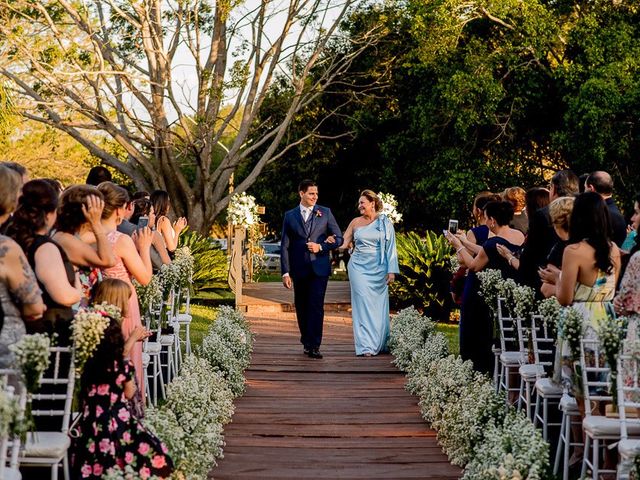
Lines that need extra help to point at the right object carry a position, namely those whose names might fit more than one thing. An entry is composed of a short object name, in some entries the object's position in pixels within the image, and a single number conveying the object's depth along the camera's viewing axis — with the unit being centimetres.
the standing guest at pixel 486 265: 880
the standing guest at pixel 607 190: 838
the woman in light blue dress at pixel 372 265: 1245
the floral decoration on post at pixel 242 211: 2345
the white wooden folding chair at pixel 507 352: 821
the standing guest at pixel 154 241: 960
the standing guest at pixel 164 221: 965
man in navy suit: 1209
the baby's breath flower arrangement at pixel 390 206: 2123
